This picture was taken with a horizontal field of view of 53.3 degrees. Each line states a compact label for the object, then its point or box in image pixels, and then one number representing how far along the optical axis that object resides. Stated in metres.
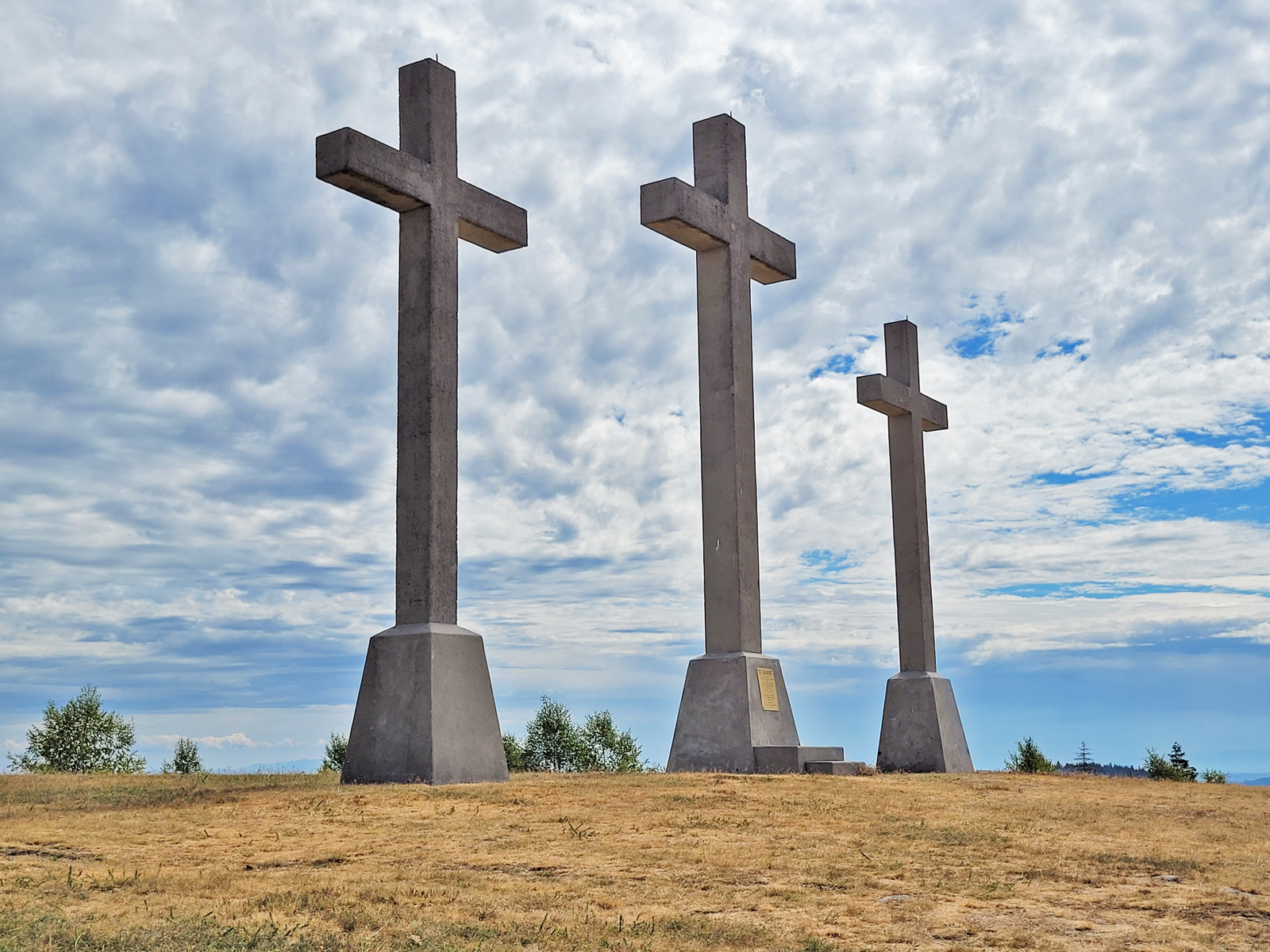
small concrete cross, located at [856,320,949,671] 18.84
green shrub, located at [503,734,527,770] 27.95
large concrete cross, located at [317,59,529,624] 12.09
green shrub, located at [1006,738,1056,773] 23.00
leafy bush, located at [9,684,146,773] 23.70
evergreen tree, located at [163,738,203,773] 23.72
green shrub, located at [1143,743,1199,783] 22.27
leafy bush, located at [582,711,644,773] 30.64
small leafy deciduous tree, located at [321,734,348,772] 26.70
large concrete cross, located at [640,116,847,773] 14.11
